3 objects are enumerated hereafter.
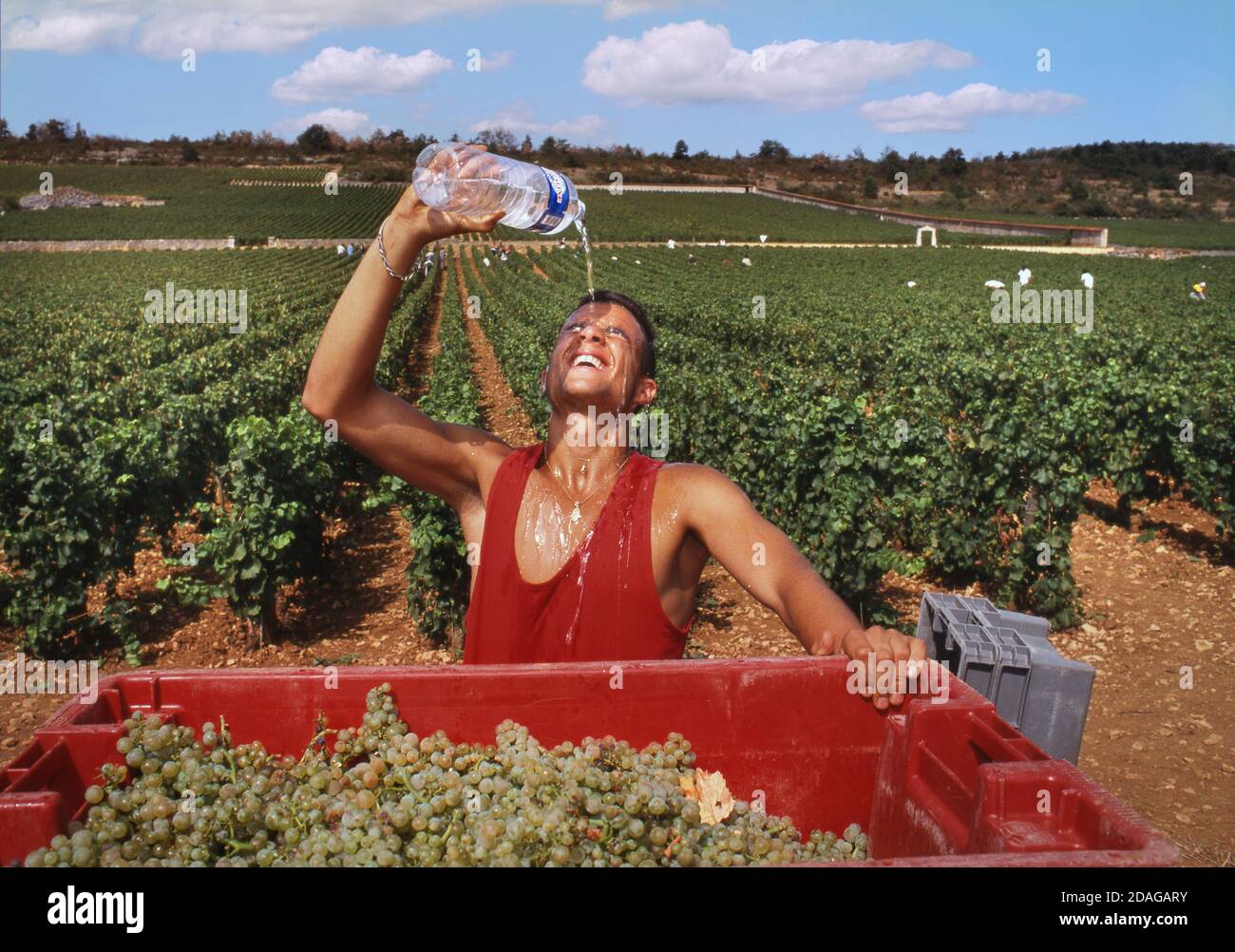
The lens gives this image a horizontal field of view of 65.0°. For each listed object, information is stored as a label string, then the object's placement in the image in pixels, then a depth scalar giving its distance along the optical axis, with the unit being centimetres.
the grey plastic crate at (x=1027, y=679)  255
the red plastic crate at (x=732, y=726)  175
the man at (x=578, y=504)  247
